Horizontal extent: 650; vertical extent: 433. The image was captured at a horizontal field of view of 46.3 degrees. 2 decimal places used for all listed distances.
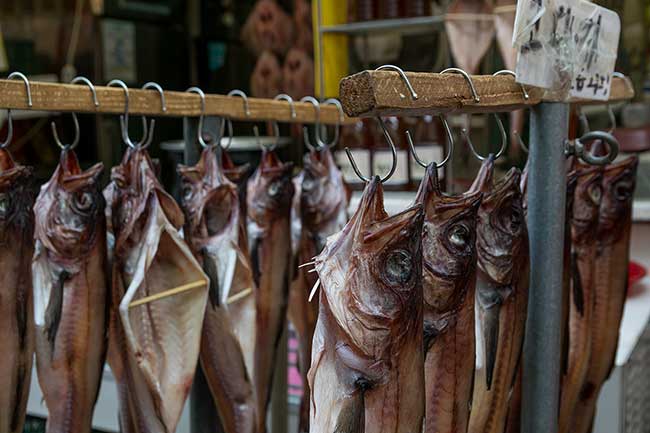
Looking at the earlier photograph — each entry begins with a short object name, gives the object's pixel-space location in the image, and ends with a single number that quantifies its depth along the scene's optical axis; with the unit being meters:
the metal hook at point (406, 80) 1.08
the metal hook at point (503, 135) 1.29
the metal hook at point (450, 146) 1.15
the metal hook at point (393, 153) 1.07
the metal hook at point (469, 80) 1.20
